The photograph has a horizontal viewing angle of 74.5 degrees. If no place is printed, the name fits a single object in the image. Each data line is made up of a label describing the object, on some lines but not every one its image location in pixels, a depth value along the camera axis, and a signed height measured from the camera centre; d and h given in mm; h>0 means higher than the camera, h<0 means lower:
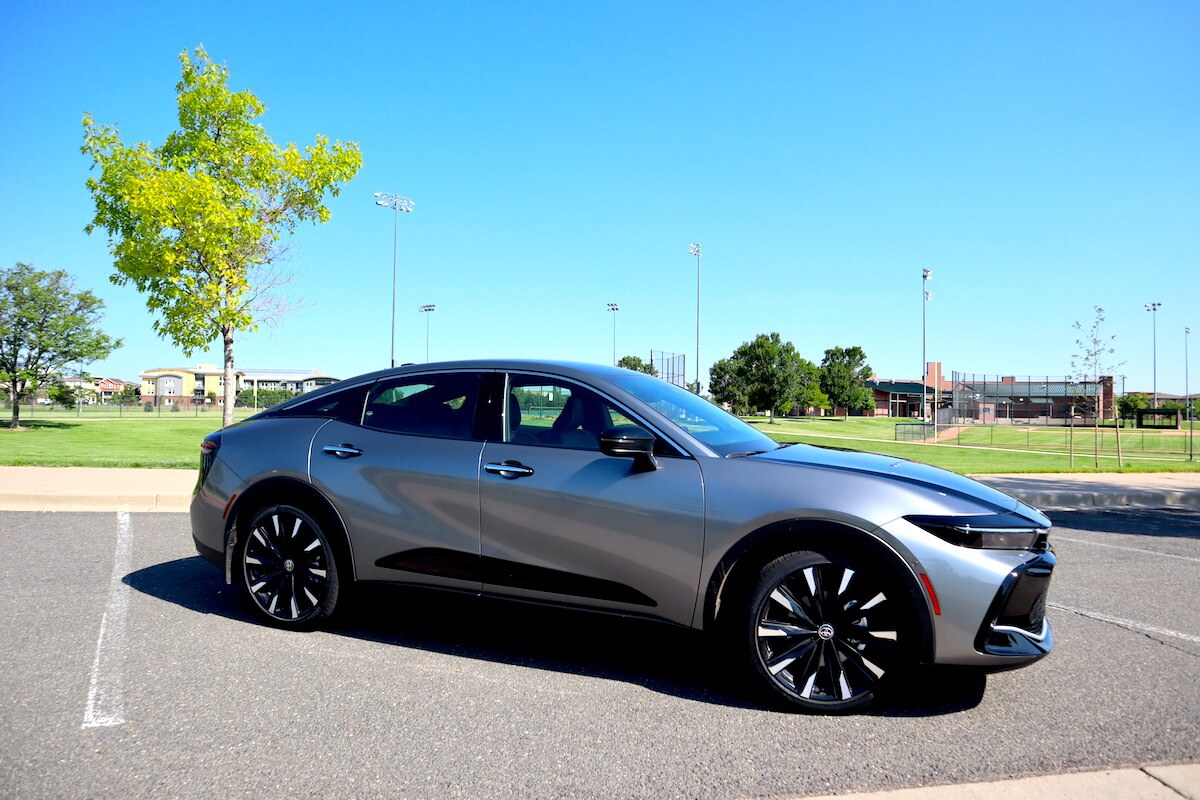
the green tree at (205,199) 15096 +4011
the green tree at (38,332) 33531 +2964
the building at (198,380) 123581 +3675
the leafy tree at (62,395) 34938 +238
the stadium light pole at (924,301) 58266 +8742
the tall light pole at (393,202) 41281 +10701
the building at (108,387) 126938 +2717
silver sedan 3361 -551
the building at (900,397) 115788 +2381
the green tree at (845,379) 98062 +4112
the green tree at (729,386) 68438 +2164
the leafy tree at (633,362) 90844 +5596
